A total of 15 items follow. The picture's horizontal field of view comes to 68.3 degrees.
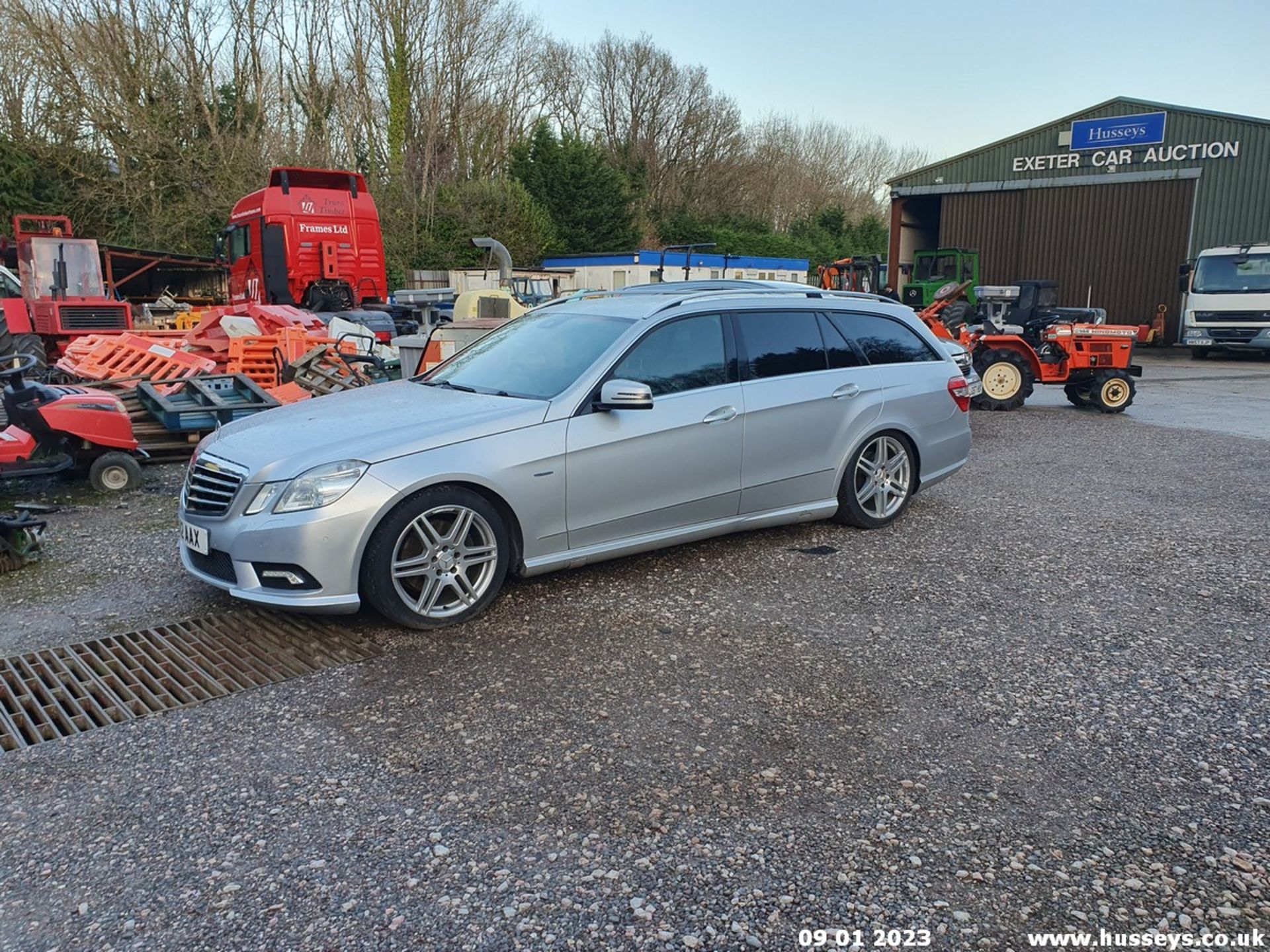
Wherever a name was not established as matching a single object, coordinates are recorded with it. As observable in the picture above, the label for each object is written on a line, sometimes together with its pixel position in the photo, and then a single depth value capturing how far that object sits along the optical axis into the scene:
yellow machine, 13.46
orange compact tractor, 13.16
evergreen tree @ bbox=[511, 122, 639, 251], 37.62
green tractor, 23.70
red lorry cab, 17.22
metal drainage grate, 3.84
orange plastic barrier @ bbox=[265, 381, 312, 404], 10.12
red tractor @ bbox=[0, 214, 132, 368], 13.66
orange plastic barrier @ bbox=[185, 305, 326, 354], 11.36
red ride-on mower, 6.86
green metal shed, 24.94
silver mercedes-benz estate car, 4.41
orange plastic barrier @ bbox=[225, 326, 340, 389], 10.95
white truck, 21.16
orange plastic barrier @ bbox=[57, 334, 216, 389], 10.30
